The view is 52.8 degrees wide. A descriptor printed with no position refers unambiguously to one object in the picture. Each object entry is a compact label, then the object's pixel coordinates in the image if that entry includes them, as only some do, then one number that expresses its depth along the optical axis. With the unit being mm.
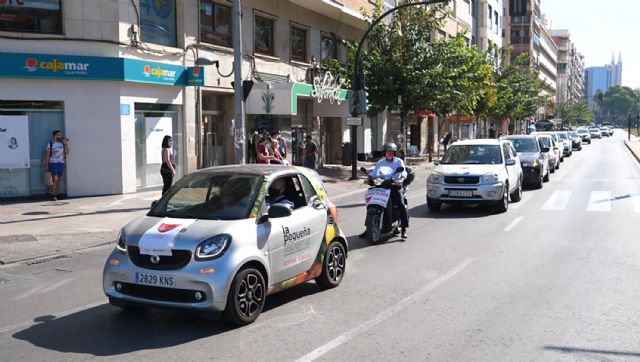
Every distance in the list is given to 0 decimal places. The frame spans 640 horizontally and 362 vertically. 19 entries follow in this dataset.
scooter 10969
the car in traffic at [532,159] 20594
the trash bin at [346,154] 31547
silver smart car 5941
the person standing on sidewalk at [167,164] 15758
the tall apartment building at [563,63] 165250
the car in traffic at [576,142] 55006
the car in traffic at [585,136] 73250
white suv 14594
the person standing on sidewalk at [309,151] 24766
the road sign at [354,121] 24547
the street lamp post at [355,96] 24625
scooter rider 11211
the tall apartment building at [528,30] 98375
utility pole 16422
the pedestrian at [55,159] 16969
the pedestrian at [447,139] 38697
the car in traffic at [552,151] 26750
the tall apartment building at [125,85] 17016
